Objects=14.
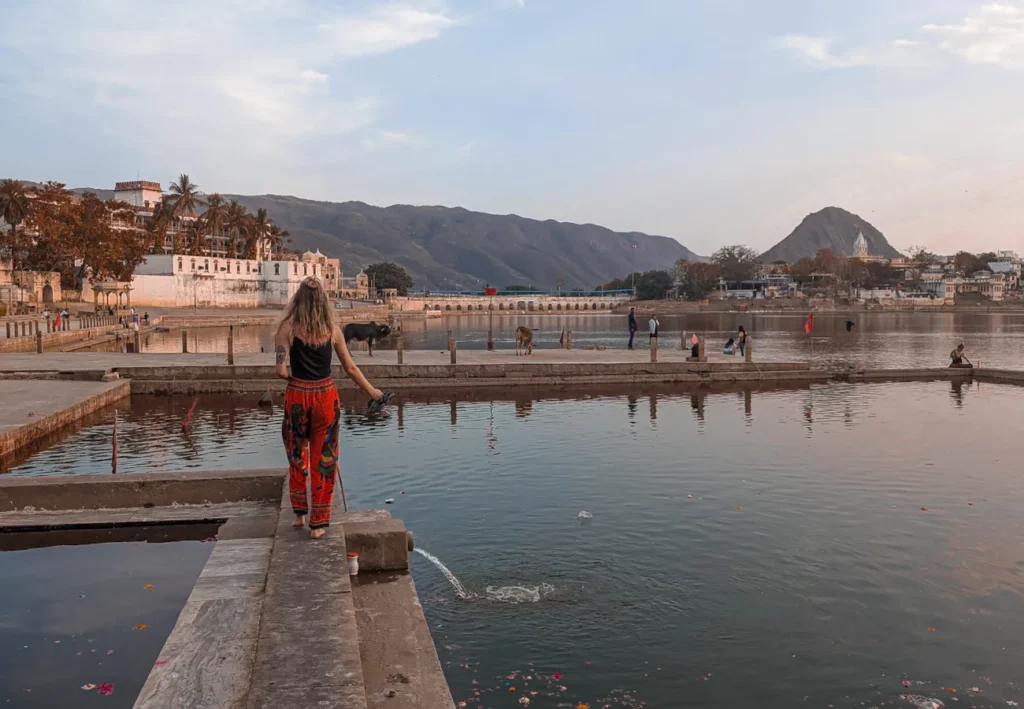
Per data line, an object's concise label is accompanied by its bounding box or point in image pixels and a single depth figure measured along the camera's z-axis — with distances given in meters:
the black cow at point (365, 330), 28.91
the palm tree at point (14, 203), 87.50
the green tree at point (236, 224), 126.25
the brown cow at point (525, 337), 32.69
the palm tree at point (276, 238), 138.25
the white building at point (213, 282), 106.81
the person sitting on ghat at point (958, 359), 31.31
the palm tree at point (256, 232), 130.00
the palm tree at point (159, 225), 108.19
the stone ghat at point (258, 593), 4.46
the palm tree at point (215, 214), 117.85
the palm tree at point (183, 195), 113.25
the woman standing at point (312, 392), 6.73
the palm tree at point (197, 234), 118.44
